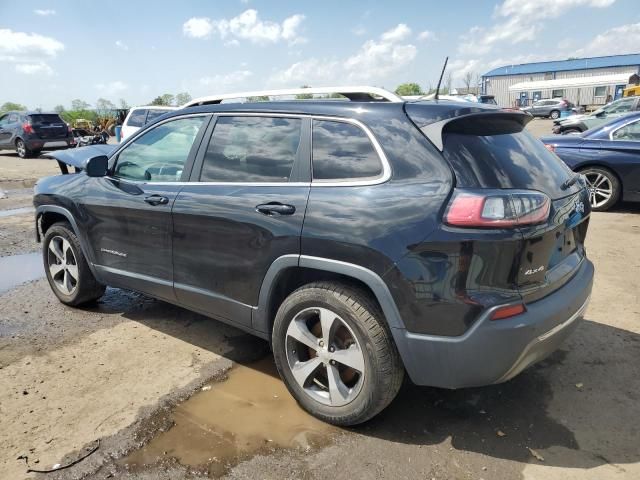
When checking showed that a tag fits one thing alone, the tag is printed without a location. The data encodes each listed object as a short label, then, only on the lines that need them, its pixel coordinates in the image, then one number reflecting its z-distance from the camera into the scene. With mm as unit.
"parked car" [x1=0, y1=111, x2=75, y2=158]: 18234
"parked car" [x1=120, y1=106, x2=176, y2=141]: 13906
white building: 66438
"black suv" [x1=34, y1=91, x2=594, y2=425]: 2357
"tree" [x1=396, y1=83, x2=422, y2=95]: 78338
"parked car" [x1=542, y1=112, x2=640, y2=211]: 7598
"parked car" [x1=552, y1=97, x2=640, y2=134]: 17562
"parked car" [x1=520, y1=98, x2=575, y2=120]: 41625
